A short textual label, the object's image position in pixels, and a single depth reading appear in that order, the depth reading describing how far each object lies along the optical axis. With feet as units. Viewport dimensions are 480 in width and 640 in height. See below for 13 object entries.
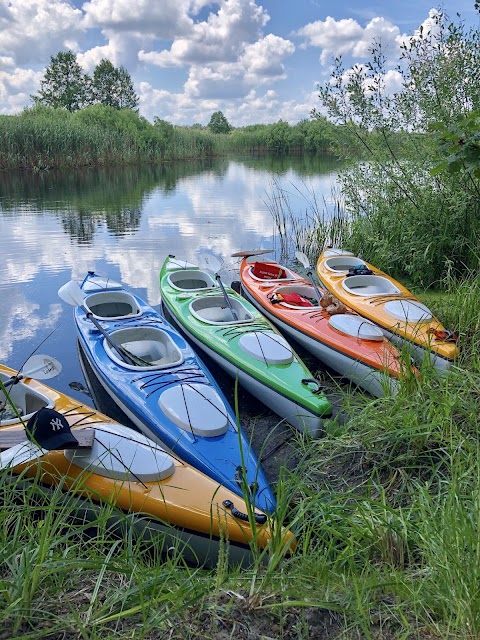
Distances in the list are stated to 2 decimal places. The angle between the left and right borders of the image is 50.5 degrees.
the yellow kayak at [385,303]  13.91
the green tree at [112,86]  155.94
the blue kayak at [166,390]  10.14
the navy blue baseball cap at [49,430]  7.89
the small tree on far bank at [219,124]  194.90
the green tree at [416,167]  19.27
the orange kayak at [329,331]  13.58
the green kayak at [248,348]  12.73
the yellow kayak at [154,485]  8.22
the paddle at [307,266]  18.77
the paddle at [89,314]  14.17
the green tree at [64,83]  150.00
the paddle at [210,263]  20.88
